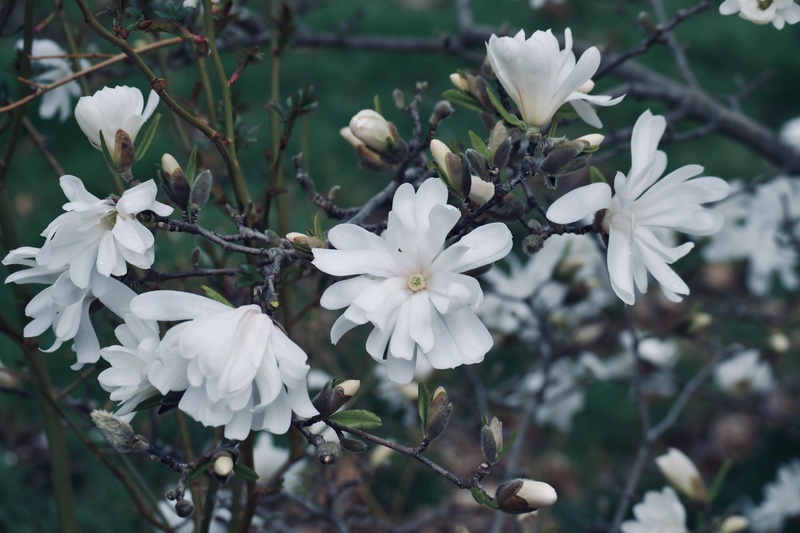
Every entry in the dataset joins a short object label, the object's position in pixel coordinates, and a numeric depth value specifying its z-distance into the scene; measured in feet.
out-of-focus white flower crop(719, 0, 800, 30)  3.44
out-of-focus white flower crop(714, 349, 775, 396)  6.15
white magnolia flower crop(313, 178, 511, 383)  3.08
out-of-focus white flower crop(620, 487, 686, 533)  3.94
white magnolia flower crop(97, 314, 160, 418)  3.13
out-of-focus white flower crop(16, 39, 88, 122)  3.81
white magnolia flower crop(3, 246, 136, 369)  3.14
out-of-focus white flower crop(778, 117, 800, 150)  5.60
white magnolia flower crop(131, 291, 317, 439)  3.00
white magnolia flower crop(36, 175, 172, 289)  3.09
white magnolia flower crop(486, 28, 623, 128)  3.20
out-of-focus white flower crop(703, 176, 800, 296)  5.85
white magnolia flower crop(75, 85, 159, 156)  3.22
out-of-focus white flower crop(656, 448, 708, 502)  3.97
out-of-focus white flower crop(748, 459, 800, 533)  5.20
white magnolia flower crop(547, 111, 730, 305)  3.21
